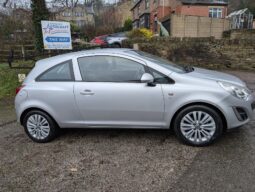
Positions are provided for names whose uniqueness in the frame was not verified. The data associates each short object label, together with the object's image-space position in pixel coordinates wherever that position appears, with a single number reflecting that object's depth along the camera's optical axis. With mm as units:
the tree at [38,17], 12430
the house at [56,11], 16703
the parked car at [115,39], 16728
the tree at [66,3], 18538
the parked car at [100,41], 17008
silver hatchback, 3680
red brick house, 24781
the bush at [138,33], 13678
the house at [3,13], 16112
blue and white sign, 8906
